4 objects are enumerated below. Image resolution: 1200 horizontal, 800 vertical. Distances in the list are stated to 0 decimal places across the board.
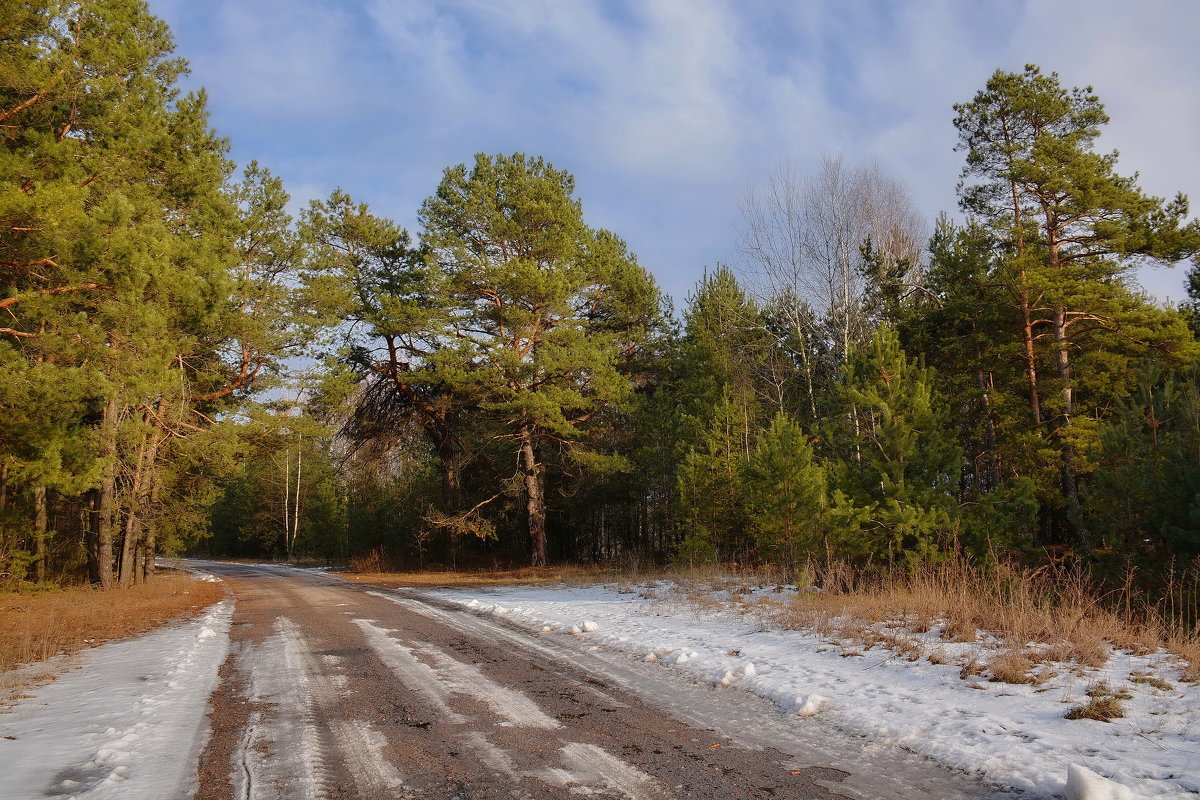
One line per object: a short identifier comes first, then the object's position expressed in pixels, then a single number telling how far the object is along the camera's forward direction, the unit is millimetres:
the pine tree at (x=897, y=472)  11719
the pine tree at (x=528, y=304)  22641
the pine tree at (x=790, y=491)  13508
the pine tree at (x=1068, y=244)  16562
